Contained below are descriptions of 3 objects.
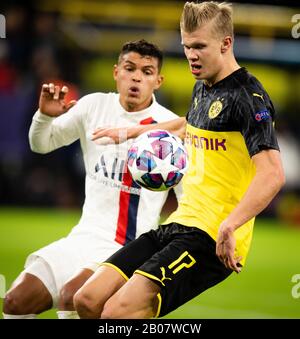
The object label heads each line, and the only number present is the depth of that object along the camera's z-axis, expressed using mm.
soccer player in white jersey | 11492
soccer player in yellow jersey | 9789
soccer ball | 10391
